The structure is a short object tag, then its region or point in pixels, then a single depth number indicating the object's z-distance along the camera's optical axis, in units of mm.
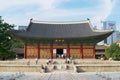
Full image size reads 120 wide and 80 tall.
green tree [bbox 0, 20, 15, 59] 22108
